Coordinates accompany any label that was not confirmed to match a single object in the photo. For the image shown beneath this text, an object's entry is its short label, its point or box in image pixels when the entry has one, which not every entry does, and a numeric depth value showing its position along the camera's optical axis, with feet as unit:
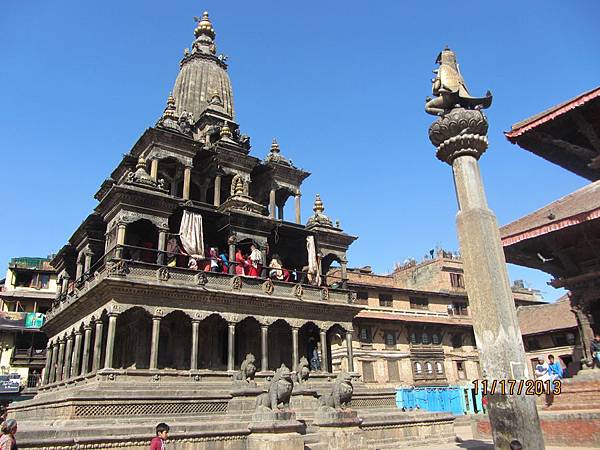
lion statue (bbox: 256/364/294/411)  44.96
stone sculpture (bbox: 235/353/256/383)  66.08
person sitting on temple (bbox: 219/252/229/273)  86.93
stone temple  50.75
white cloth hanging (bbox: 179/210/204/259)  85.15
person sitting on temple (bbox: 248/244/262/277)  89.81
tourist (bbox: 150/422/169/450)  30.73
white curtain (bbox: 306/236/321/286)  98.68
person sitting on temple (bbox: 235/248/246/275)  88.28
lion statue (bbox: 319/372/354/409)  48.29
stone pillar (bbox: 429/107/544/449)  24.41
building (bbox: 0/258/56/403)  144.35
